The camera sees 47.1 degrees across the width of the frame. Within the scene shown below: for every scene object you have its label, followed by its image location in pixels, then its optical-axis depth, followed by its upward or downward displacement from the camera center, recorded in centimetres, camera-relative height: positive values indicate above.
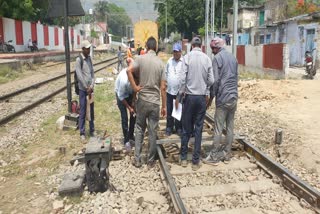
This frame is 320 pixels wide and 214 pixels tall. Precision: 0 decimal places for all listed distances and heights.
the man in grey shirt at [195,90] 566 -53
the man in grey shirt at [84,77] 705 -40
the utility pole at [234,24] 1477 +124
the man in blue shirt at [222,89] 580 -53
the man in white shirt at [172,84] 707 -54
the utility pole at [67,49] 841 +18
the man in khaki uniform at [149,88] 568 -49
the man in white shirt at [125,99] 645 -76
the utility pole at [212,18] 2491 +252
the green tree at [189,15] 5647 +650
